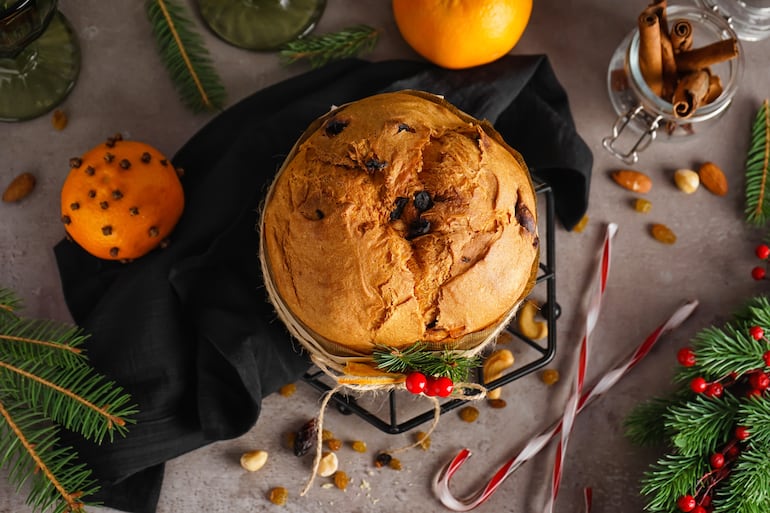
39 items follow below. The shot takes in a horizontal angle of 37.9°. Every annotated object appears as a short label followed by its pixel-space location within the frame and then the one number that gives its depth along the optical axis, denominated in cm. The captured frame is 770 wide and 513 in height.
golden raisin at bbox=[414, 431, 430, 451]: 71
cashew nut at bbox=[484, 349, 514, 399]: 71
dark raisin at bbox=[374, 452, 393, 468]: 71
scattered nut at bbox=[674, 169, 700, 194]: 73
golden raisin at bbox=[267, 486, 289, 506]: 70
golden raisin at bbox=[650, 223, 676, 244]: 73
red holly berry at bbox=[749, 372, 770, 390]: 65
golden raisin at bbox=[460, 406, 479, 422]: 72
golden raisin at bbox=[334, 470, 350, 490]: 71
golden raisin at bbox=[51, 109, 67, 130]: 72
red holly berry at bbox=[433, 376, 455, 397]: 57
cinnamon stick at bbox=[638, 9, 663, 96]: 65
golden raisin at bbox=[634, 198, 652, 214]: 73
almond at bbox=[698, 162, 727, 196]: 73
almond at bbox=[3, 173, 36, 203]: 71
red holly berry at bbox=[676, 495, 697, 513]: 65
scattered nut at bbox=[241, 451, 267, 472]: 70
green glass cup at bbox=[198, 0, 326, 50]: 72
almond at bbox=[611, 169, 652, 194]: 73
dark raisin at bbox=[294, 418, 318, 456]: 70
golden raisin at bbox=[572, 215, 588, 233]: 73
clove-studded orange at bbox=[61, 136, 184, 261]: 64
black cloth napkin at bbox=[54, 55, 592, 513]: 66
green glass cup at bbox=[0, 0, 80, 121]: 71
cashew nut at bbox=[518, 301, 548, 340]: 72
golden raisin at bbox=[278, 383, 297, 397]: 71
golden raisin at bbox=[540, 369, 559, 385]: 72
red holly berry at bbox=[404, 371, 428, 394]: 57
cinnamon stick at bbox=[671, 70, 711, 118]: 66
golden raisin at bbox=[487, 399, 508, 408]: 72
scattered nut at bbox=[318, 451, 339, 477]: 70
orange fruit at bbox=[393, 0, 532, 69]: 64
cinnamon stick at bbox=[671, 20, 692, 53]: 66
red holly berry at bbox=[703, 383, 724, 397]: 66
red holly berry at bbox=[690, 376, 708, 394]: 66
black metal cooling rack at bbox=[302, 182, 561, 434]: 67
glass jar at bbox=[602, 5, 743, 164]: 68
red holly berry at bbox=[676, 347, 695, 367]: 66
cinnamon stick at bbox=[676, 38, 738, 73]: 64
